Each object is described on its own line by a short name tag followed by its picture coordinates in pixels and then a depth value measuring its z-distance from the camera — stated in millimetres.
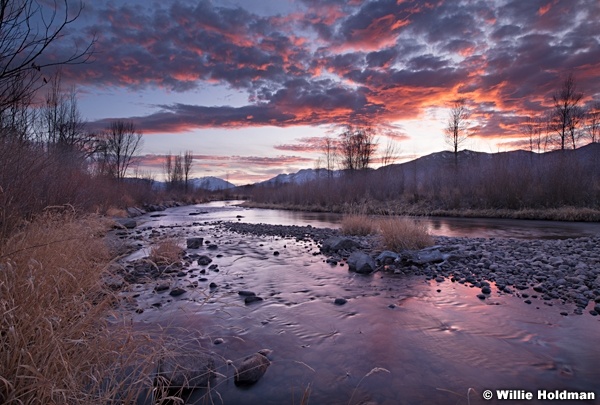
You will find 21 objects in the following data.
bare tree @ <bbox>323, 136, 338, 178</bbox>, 44278
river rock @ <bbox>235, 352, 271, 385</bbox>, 3002
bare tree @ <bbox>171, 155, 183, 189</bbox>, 63703
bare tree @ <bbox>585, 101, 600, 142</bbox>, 28797
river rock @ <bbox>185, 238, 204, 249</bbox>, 10096
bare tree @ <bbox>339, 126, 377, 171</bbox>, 39719
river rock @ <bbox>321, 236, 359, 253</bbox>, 9305
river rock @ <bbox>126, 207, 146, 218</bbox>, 23859
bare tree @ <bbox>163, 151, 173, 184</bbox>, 64938
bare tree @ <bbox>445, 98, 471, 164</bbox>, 33062
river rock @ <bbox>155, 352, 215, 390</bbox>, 2734
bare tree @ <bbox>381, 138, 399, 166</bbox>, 32925
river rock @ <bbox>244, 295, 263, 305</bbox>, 5180
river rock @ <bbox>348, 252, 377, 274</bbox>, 6996
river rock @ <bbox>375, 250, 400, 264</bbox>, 7690
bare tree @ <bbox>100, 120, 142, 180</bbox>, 39541
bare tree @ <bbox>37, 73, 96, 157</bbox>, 18812
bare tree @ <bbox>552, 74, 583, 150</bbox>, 27688
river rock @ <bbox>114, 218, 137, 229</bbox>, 15418
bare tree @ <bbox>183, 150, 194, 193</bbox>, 67562
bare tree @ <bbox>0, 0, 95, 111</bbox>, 2518
